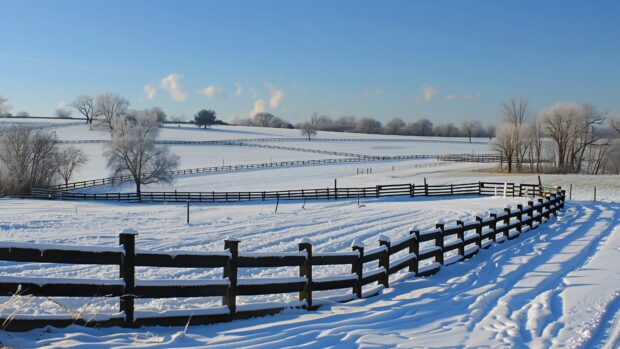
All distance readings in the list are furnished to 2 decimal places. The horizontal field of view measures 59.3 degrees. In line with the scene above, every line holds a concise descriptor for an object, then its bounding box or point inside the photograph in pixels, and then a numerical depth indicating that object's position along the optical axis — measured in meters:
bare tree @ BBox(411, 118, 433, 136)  180.20
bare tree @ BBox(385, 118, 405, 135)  180.01
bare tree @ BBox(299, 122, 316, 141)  134.64
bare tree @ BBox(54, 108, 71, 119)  172.19
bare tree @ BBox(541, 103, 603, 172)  71.50
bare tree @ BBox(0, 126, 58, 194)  56.97
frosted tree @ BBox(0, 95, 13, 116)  105.44
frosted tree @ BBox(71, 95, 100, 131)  133.88
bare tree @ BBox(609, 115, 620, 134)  76.49
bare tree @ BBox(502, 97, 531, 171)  72.06
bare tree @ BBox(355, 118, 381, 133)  181.75
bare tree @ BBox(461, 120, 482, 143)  155.50
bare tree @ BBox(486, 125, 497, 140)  170.19
